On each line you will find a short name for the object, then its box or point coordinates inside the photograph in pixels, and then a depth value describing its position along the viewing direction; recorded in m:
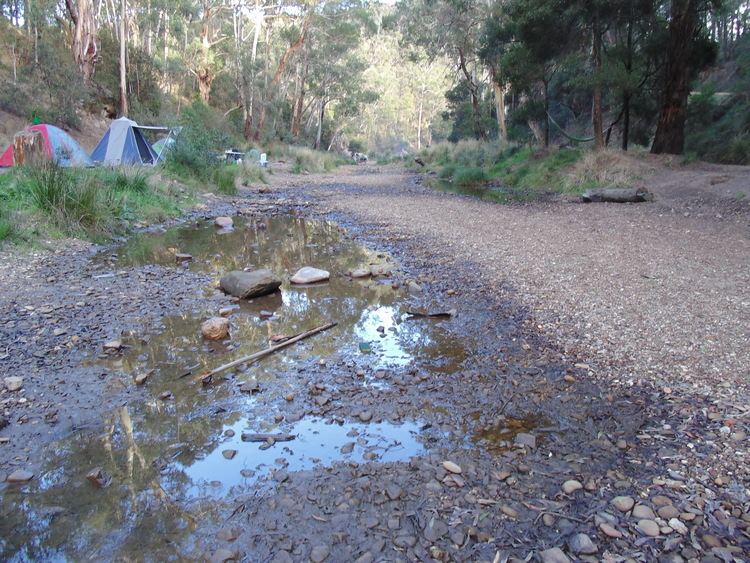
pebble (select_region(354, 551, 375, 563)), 2.30
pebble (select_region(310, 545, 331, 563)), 2.31
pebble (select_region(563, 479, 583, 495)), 2.69
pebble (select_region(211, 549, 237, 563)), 2.30
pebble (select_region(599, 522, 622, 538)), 2.37
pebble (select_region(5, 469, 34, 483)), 2.83
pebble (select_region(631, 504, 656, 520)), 2.46
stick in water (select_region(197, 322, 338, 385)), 4.03
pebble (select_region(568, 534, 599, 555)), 2.30
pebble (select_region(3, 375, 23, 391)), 3.74
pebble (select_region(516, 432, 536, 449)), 3.12
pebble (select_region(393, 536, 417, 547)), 2.39
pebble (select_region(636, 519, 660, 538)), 2.36
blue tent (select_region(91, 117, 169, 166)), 15.97
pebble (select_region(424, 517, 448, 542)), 2.43
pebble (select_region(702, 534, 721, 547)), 2.28
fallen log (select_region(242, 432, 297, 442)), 3.25
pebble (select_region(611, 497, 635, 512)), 2.53
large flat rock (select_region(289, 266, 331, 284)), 6.78
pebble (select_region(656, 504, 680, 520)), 2.45
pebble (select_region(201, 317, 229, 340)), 4.80
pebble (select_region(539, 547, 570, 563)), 2.25
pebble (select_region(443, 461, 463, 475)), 2.88
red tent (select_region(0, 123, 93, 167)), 13.54
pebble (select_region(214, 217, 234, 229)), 10.67
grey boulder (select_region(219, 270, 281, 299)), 6.07
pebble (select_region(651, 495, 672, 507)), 2.54
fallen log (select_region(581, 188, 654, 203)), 12.18
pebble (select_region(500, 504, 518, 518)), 2.54
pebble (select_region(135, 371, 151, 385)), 3.94
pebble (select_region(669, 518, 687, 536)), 2.37
